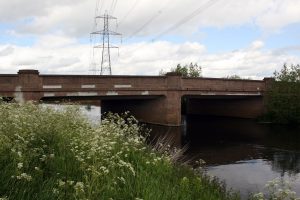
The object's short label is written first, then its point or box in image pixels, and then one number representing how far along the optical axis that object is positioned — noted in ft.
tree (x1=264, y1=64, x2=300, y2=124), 131.64
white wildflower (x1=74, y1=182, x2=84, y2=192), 16.81
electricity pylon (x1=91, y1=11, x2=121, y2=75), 163.63
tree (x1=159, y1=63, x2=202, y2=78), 221.25
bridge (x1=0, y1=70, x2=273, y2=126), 94.79
